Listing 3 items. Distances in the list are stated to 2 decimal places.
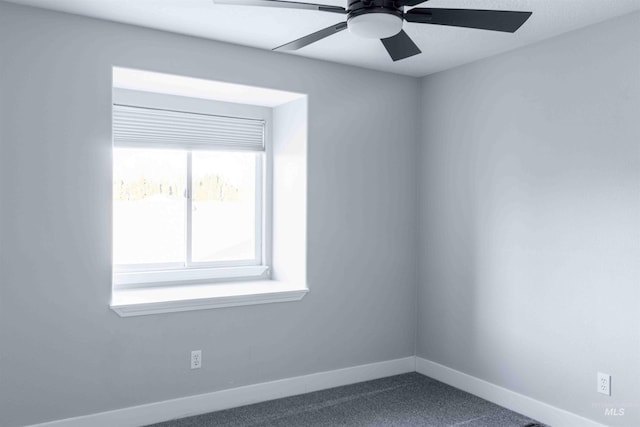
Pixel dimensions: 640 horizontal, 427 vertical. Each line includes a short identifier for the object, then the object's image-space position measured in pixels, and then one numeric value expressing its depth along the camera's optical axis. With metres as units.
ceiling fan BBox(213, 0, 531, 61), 1.80
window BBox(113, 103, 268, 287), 3.52
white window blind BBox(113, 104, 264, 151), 3.42
